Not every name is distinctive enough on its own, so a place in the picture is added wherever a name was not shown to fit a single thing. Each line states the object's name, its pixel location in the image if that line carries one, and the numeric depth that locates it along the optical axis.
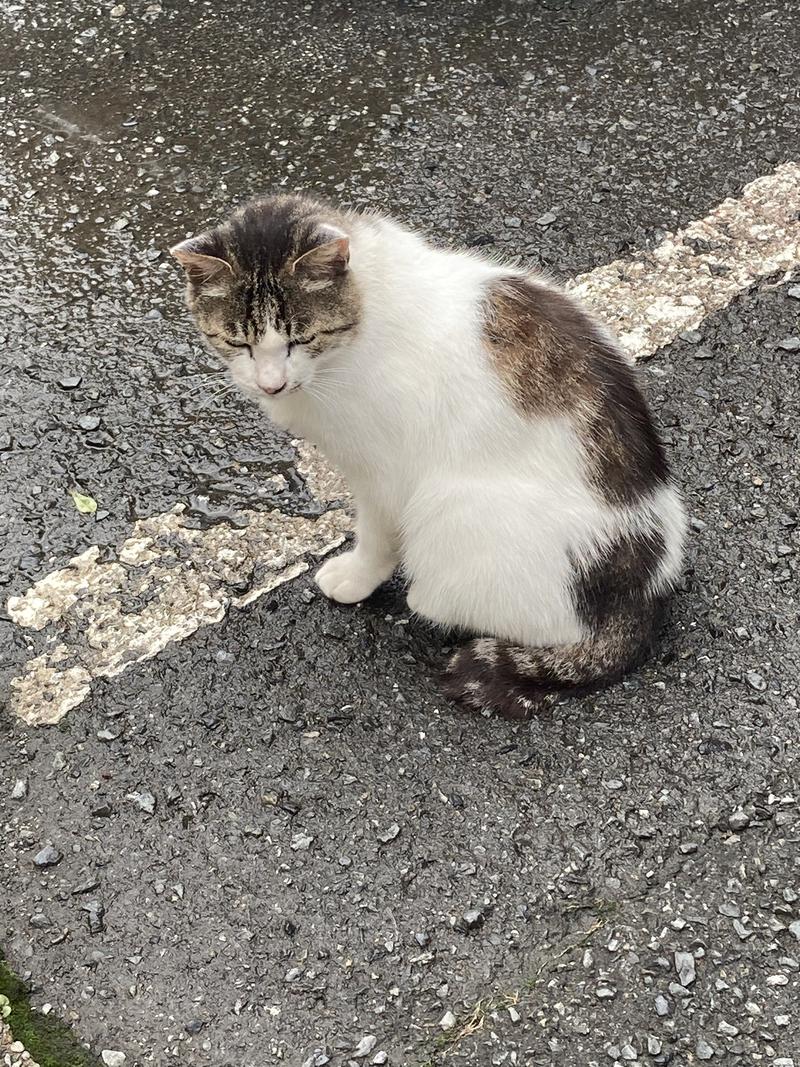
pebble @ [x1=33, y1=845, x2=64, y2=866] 2.20
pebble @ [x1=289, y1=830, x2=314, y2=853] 2.22
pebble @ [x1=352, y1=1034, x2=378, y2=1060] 1.93
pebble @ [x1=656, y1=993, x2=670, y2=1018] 1.96
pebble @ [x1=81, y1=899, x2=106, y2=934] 2.10
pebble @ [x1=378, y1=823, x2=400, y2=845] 2.23
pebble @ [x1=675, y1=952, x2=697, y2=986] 1.99
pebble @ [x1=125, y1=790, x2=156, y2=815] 2.28
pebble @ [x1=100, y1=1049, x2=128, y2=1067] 1.93
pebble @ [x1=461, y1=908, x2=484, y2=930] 2.09
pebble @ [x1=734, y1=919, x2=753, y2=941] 2.05
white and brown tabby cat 2.26
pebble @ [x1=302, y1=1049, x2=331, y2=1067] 1.92
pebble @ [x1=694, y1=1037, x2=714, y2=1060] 1.90
